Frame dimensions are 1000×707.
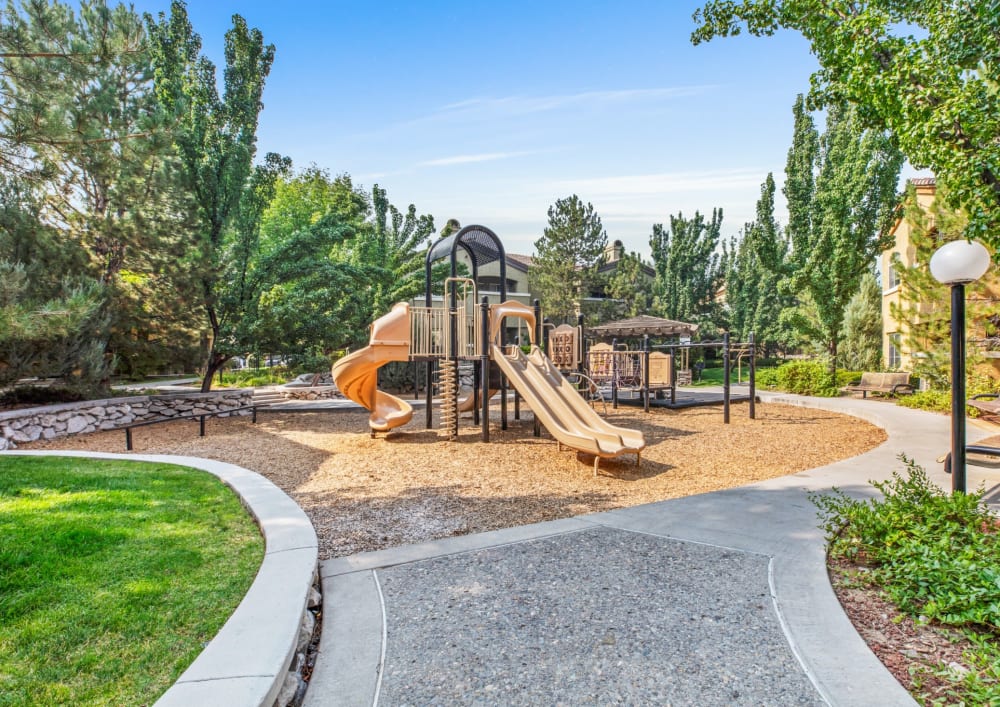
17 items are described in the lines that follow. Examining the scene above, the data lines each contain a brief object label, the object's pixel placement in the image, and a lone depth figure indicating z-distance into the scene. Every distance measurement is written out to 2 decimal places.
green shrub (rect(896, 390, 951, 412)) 12.90
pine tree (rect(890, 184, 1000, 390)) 11.58
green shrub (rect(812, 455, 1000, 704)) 2.61
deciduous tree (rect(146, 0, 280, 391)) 13.13
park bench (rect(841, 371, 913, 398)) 16.31
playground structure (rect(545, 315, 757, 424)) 11.86
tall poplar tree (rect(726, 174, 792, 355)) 33.00
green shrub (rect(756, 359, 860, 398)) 17.73
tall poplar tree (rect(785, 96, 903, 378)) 17.67
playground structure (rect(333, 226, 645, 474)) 9.03
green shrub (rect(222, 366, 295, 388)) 22.25
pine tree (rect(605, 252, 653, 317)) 33.16
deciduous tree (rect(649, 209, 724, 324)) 32.09
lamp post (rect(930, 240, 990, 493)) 4.54
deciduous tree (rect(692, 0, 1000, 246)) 5.77
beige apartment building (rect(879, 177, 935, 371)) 17.00
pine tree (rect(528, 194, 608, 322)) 31.92
